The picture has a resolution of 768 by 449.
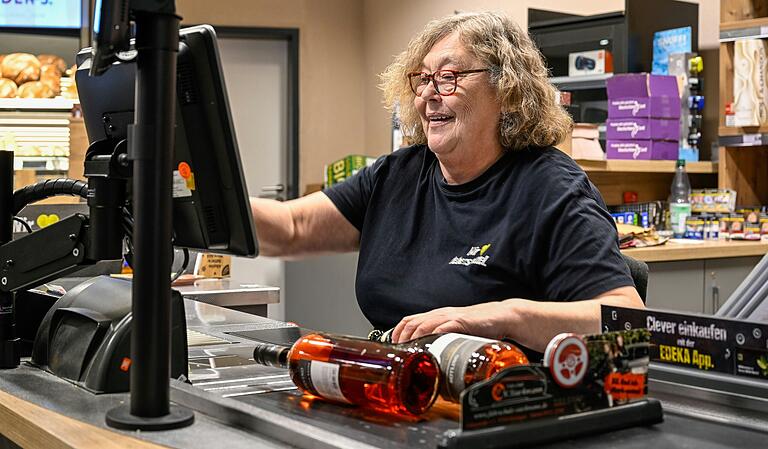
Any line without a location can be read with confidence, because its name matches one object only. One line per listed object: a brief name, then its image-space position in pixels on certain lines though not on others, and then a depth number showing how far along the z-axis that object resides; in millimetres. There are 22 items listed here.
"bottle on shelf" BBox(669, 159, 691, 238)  4430
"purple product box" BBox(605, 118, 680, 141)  4531
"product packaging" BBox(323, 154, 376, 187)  5674
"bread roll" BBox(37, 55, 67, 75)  4398
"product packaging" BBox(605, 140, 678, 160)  4543
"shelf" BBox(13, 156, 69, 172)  3912
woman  1955
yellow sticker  2713
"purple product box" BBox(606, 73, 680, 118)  4523
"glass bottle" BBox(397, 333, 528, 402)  1195
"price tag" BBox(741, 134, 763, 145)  4592
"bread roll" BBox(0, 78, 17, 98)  4090
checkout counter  1100
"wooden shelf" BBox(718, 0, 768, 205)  4656
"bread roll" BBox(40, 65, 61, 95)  4215
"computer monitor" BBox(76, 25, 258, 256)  1373
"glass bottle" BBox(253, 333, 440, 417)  1162
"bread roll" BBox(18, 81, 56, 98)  4105
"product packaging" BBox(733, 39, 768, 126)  4594
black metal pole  1210
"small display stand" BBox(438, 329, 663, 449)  990
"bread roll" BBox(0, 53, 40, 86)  4227
